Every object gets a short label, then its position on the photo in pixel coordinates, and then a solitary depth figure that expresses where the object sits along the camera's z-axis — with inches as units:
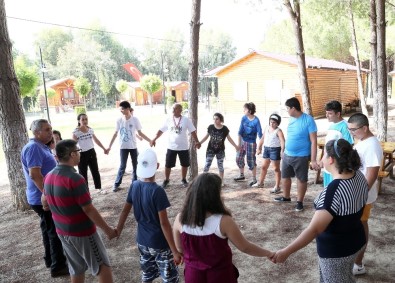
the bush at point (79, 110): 1219.1
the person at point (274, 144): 246.5
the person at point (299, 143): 200.2
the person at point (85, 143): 253.6
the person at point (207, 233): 83.3
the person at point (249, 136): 270.3
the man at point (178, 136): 268.2
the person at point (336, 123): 169.5
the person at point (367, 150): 123.9
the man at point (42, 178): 141.4
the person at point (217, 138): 269.3
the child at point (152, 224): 104.3
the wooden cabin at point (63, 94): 1947.3
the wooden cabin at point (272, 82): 883.4
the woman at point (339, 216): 88.4
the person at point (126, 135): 278.2
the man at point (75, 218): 108.9
